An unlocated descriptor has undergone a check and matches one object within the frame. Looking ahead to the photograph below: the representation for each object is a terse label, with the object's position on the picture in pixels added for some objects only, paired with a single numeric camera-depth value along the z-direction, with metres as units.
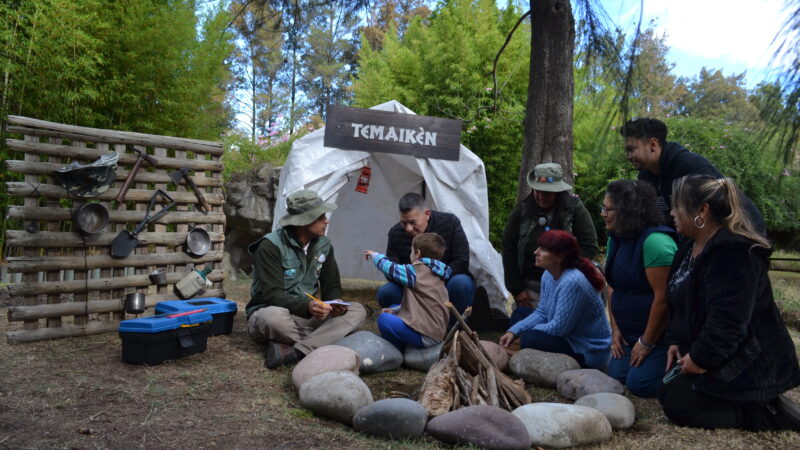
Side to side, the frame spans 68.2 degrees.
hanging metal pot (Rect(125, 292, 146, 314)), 4.32
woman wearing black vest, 3.04
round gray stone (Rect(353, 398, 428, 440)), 2.50
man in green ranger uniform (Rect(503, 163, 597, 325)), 4.18
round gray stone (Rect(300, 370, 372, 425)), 2.71
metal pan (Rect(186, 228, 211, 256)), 4.75
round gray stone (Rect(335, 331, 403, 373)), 3.55
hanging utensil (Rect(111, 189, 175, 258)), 4.30
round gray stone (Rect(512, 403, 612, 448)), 2.48
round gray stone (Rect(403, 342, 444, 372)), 3.70
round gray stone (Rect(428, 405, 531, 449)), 2.37
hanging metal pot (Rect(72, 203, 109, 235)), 4.07
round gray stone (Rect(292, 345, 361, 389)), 3.13
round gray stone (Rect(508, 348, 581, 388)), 3.37
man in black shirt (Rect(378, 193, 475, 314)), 4.23
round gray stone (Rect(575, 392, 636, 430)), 2.70
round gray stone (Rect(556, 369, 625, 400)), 3.04
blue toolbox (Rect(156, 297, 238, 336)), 4.04
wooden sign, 4.94
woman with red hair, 3.43
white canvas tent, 4.84
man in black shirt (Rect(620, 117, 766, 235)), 3.27
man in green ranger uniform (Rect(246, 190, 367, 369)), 3.67
